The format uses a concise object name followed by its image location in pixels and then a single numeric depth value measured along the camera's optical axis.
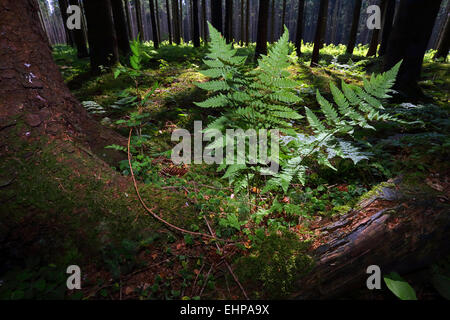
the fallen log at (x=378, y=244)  1.36
